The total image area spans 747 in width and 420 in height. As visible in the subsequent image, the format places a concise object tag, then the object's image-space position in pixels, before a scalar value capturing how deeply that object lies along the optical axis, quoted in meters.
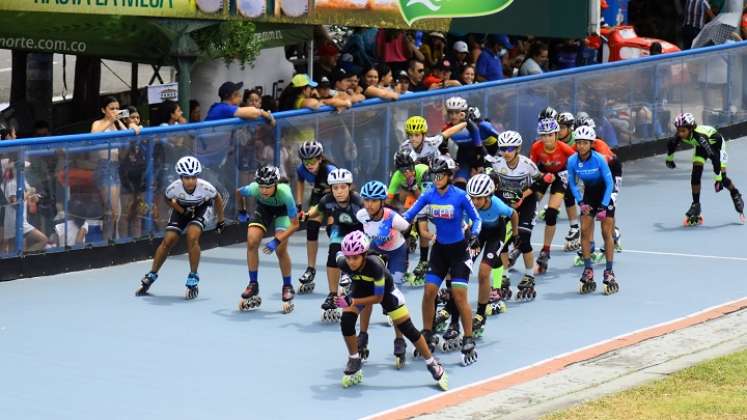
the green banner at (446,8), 26.06
